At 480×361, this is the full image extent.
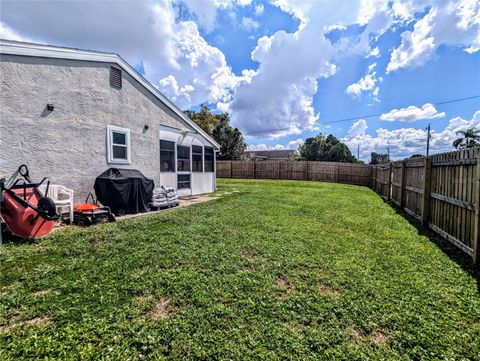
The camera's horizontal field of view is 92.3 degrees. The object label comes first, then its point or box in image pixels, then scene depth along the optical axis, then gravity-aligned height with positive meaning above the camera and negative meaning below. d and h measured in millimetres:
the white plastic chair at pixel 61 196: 5789 -701
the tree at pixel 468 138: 25658 +3725
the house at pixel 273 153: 54731 +4158
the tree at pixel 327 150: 35812 +3198
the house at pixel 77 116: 5465 +1556
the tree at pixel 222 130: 29953 +5143
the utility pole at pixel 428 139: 32062 +4359
